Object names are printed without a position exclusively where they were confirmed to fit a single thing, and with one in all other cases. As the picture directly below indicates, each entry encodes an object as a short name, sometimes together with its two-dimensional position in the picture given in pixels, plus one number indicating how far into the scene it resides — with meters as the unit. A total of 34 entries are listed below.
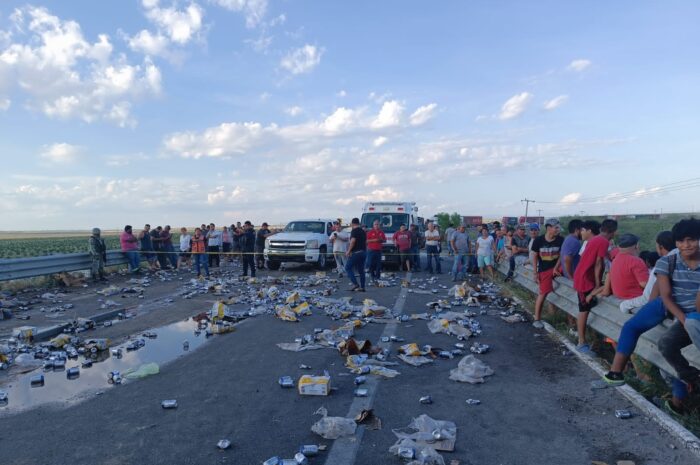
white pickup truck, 18.69
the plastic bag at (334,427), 4.10
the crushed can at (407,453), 3.62
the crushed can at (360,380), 5.50
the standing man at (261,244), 19.53
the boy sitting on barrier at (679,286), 4.34
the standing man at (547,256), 8.19
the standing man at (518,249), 14.14
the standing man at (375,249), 15.09
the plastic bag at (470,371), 5.60
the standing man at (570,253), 7.91
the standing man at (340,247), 17.59
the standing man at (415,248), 18.84
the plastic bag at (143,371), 5.96
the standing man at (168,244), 19.98
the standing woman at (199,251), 17.66
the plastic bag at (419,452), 3.54
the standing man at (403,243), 18.03
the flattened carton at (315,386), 5.13
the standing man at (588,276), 6.53
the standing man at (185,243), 20.36
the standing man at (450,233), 17.45
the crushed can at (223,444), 3.86
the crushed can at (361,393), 5.09
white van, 19.62
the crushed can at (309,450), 3.74
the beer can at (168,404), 4.84
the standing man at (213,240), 20.38
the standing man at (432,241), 17.34
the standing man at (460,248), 16.33
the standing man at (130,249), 18.27
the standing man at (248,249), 16.53
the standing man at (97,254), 15.85
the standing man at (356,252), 12.92
